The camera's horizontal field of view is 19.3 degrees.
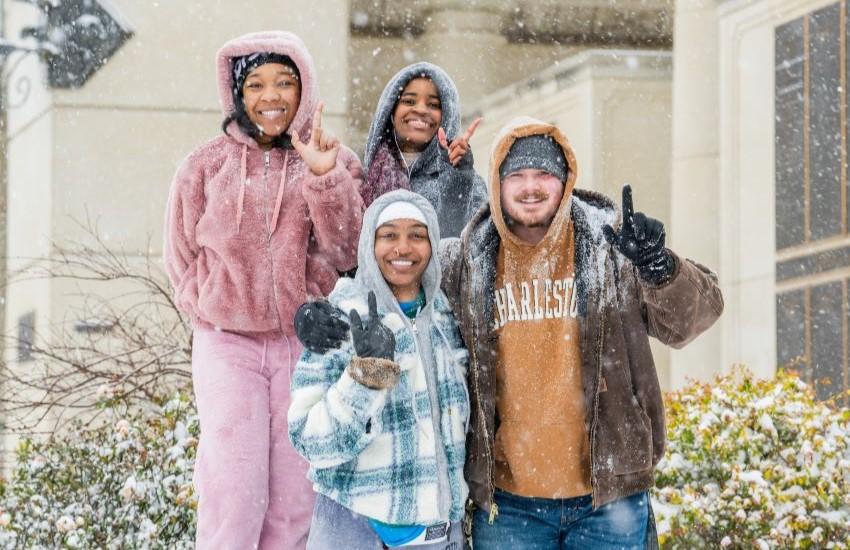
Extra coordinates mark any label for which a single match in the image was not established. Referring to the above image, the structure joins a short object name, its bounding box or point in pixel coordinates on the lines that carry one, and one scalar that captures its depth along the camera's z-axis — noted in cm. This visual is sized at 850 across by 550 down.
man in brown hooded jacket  651
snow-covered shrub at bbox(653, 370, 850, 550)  999
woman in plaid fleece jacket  646
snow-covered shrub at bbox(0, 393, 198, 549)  1046
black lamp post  1584
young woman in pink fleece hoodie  734
